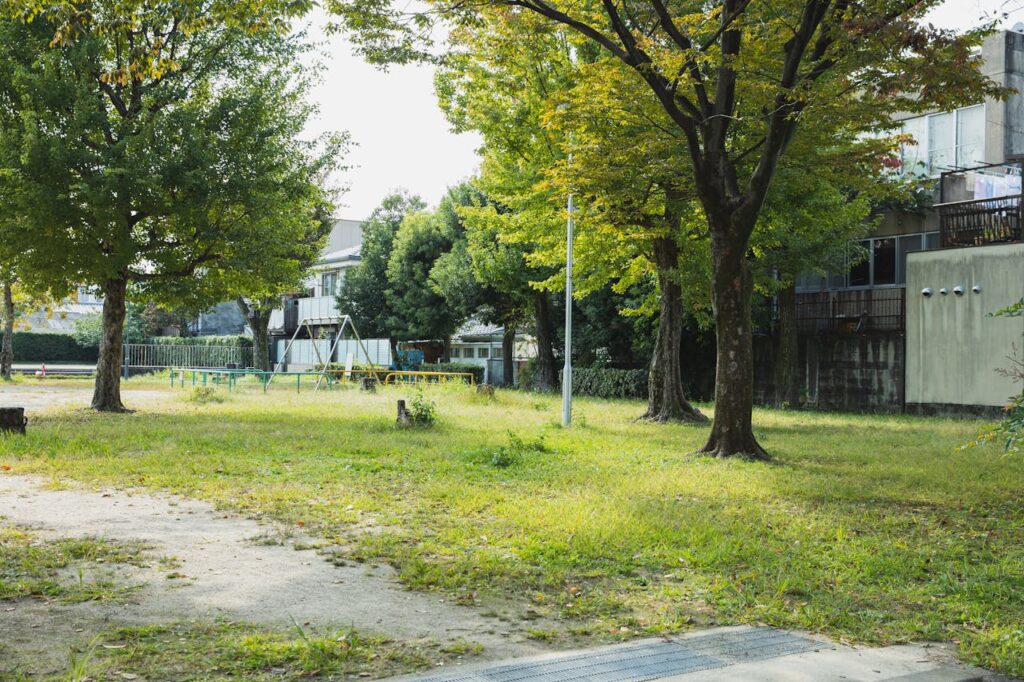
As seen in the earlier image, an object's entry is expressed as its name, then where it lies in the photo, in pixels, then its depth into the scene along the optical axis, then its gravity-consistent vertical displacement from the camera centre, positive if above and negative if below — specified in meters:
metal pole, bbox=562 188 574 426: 18.72 -0.22
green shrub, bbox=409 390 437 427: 17.39 -1.18
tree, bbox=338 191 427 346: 44.97 +3.31
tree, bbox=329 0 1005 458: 12.22 +3.98
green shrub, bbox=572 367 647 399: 30.27 -1.00
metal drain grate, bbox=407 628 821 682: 4.51 -1.62
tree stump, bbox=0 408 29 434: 15.01 -1.20
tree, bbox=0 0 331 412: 17.75 +3.94
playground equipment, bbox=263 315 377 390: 49.34 +1.70
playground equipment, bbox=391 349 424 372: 42.72 -0.42
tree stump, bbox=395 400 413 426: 17.17 -1.25
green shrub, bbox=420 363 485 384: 40.00 -0.71
